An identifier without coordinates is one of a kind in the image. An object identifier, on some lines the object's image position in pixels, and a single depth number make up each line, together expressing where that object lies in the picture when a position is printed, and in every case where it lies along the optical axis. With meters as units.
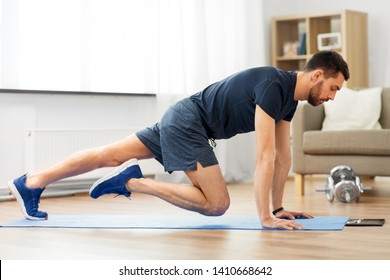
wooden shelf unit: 9.24
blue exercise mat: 4.80
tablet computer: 4.79
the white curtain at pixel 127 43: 7.28
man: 4.48
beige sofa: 6.72
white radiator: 7.31
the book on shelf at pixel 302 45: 9.67
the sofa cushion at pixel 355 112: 7.50
